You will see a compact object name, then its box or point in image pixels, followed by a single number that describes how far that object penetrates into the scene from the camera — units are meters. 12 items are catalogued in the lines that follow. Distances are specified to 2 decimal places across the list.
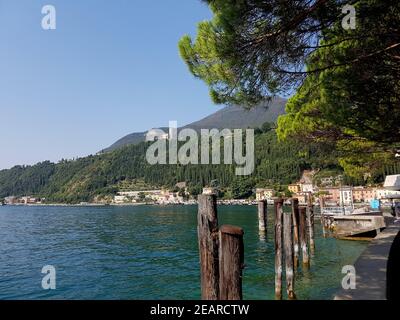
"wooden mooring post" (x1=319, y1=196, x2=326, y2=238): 33.88
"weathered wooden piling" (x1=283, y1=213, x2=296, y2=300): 11.99
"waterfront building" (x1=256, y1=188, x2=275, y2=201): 130.12
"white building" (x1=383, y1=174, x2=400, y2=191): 22.52
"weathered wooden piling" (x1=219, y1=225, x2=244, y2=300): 4.73
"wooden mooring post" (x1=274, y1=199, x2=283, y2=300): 11.84
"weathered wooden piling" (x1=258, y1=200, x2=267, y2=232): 25.06
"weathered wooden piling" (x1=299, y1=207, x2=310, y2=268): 16.64
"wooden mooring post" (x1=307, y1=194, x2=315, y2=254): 21.38
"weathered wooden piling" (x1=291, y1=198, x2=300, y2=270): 16.38
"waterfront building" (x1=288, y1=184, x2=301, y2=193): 127.75
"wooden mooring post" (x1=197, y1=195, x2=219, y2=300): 5.00
